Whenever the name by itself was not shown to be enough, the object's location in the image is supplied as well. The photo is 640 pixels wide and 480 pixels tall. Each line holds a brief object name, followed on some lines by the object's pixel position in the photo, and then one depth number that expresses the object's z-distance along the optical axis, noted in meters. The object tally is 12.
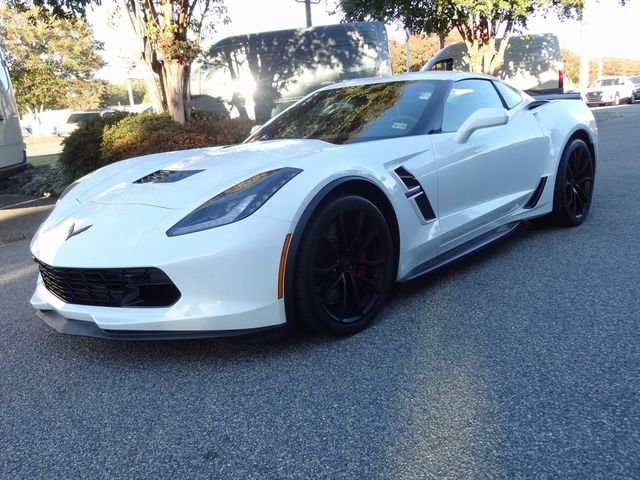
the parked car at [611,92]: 30.03
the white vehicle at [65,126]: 32.02
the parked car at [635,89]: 30.45
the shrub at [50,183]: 8.91
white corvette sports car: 2.37
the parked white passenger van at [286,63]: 11.20
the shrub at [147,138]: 8.31
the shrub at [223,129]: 8.80
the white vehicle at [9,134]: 6.76
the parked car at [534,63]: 15.02
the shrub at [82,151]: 8.82
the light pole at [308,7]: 15.58
